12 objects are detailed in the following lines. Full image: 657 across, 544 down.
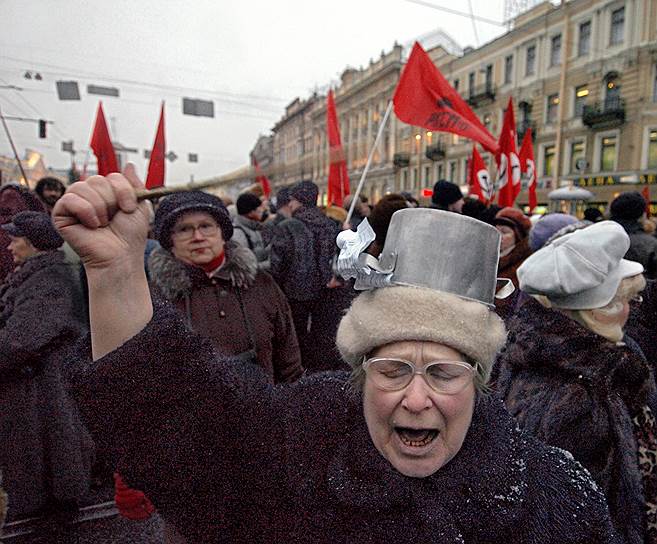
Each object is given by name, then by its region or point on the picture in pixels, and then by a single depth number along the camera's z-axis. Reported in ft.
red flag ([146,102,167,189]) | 15.58
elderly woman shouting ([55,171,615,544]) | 3.37
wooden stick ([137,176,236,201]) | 2.89
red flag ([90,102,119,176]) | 16.69
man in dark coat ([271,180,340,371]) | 14.61
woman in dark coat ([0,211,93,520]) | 8.99
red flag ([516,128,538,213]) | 27.10
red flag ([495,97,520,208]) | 23.58
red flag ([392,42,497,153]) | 17.28
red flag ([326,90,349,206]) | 21.01
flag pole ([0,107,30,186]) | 13.65
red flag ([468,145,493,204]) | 28.53
